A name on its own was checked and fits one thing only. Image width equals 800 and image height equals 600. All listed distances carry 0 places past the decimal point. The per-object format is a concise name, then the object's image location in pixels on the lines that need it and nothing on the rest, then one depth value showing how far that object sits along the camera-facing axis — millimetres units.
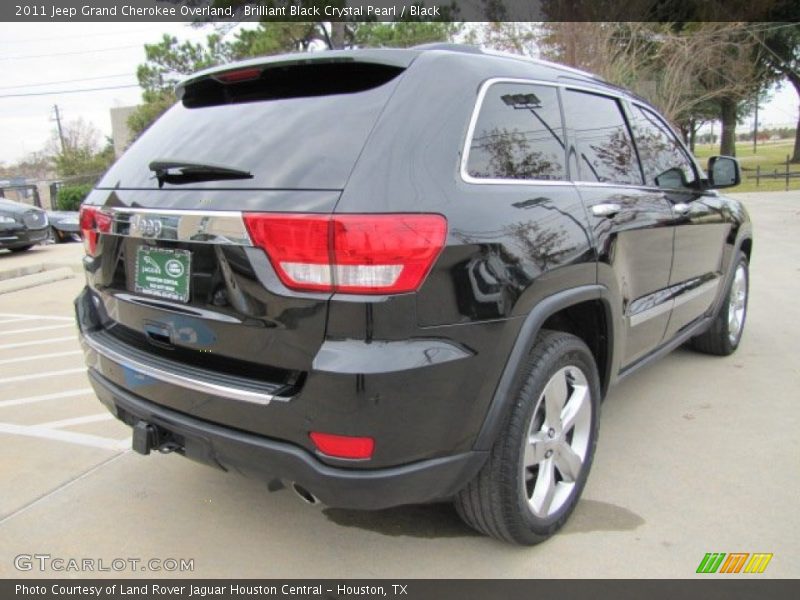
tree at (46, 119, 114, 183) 45062
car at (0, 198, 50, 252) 10750
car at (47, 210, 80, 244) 14184
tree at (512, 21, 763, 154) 20297
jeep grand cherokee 1836
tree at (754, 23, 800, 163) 32094
